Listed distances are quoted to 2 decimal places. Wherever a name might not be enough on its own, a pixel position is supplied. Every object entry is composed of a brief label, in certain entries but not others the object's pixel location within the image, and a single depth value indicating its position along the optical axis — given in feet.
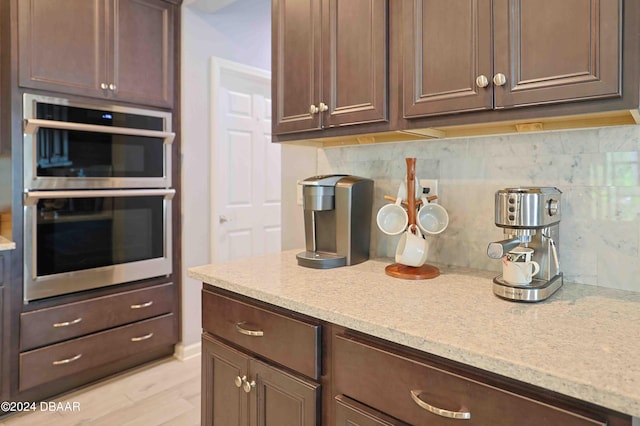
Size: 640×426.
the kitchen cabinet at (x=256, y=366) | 3.69
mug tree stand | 4.44
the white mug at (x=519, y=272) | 3.56
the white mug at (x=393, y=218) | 4.77
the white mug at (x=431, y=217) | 4.66
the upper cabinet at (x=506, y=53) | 3.16
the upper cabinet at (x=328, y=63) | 4.51
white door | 9.88
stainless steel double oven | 7.08
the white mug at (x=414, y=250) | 4.46
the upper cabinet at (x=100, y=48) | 7.02
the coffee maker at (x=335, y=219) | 4.98
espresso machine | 3.44
